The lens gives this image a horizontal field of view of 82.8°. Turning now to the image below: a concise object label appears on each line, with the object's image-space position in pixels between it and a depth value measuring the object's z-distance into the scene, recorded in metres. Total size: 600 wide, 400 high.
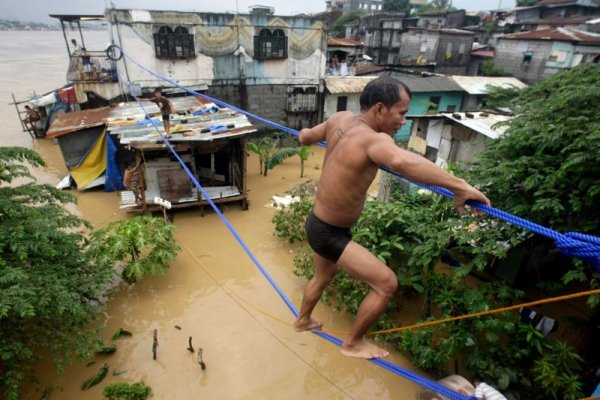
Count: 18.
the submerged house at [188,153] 8.69
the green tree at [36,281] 3.66
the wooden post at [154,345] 5.29
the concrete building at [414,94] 15.47
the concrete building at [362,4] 47.25
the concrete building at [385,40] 24.73
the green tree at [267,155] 11.86
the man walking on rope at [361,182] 1.82
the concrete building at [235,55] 12.50
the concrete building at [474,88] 16.02
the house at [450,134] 8.30
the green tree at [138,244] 6.36
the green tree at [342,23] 34.94
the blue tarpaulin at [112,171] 10.15
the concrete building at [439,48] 22.53
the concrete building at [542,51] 16.67
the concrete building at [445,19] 30.38
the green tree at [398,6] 37.53
